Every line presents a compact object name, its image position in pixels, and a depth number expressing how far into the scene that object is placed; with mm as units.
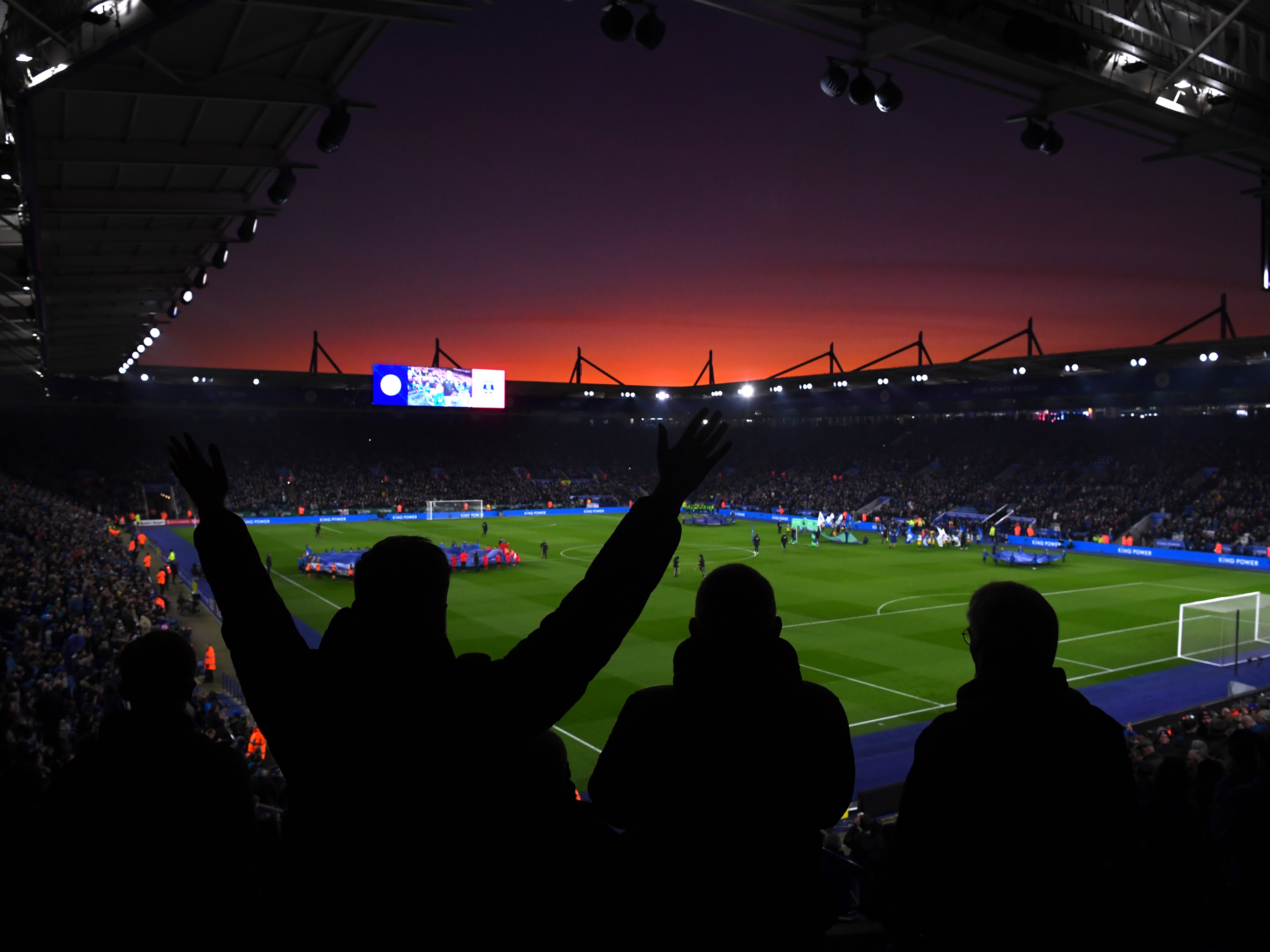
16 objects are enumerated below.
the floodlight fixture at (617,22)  9141
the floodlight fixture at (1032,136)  11523
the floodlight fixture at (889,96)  10578
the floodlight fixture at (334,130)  11055
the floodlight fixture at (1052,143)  11648
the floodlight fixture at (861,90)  10305
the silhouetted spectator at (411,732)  1904
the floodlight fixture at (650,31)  9258
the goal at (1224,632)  25094
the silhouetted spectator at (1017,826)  2488
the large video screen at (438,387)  70750
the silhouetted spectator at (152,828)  2303
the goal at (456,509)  73375
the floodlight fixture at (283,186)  13328
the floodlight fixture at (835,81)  10273
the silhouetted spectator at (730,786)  2246
